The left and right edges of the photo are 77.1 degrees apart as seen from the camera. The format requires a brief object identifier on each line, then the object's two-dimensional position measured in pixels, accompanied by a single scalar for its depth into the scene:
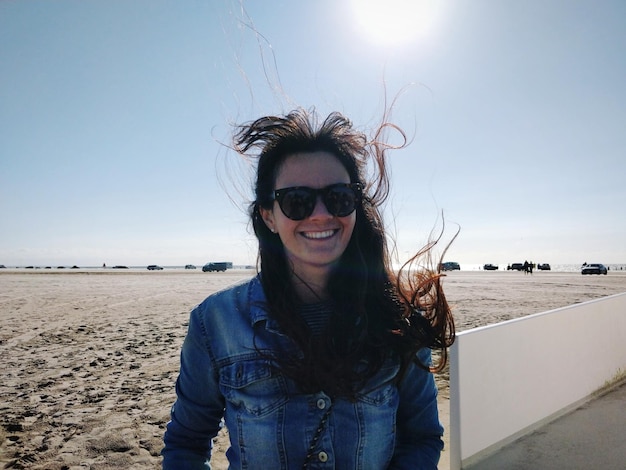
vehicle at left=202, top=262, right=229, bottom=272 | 57.12
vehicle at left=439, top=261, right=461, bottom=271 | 66.62
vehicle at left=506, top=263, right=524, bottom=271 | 62.69
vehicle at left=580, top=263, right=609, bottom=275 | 42.38
